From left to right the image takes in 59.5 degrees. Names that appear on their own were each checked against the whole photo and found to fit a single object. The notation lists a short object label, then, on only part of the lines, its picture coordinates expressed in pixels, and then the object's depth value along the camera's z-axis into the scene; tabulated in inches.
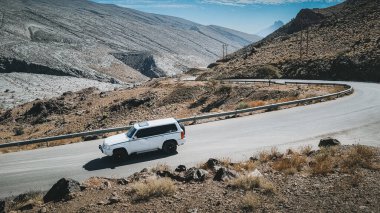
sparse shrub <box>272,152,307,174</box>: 465.6
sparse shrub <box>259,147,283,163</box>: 538.0
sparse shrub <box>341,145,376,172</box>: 452.9
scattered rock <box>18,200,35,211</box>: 411.9
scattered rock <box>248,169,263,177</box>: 440.8
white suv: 600.4
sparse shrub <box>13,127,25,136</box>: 1681.2
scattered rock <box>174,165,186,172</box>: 505.7
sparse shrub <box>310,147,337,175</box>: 449.7
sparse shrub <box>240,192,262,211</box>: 357.7
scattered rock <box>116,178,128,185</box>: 472.0
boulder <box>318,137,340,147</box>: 580.9
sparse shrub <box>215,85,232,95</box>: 1624.0
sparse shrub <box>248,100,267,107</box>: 1128.9
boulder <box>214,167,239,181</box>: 449.1
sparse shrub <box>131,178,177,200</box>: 400.2
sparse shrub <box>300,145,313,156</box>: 552.8
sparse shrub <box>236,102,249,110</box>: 1171.9
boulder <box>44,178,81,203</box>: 419.8
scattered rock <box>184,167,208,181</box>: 456.8
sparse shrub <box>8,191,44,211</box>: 425.4
